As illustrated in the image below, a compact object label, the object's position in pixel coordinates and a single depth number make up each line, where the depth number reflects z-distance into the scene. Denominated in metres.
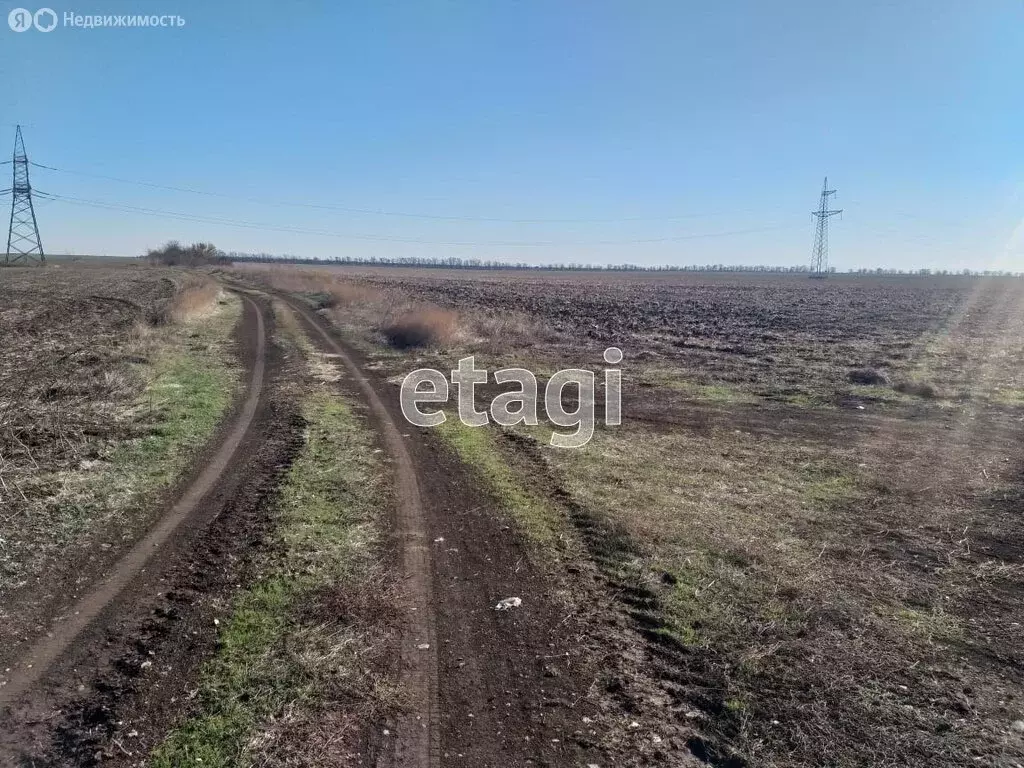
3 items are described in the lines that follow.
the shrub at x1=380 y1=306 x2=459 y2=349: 19.97
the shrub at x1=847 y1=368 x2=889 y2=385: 14.95
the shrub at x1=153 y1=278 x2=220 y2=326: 23.98
